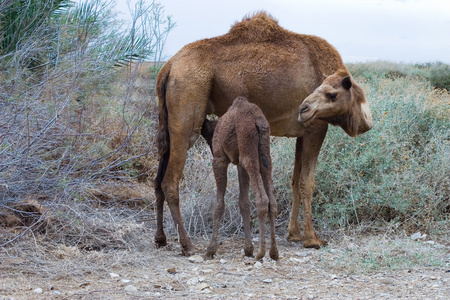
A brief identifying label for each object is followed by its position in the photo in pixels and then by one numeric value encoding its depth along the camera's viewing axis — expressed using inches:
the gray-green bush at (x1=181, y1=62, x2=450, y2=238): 300.5
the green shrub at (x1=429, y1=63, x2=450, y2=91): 823.7
